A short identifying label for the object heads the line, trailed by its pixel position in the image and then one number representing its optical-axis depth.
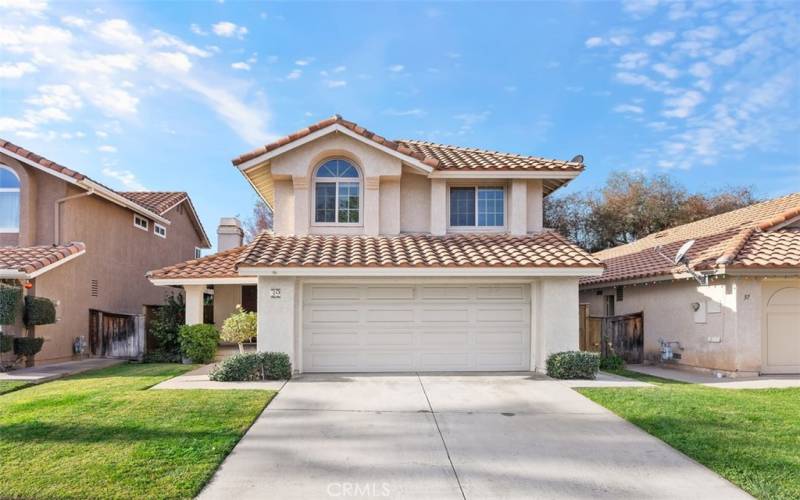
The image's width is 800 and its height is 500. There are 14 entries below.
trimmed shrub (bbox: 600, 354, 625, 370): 13.89
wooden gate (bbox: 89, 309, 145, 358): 16.38
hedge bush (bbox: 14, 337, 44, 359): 13.20
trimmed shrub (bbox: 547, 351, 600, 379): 11.37
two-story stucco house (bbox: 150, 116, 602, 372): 11.60
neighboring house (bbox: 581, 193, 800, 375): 12.46
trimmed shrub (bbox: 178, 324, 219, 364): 14.50
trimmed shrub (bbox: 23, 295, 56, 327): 13.28
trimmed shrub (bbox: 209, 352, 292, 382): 10.91
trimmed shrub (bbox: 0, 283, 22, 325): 12.53
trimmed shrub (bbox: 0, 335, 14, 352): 12.67
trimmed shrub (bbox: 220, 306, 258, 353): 12.35
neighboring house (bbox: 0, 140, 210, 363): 14.22
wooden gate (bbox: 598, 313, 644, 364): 16.09
